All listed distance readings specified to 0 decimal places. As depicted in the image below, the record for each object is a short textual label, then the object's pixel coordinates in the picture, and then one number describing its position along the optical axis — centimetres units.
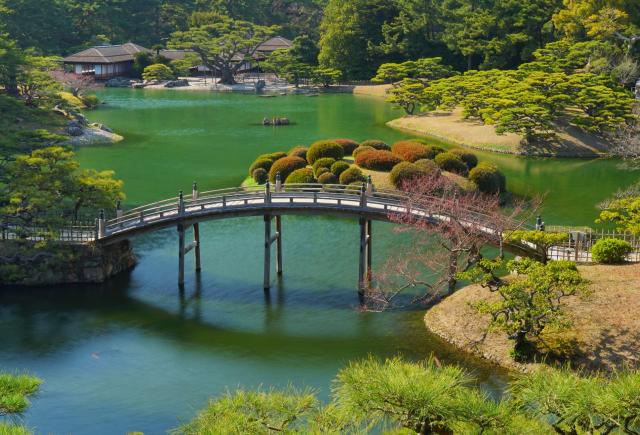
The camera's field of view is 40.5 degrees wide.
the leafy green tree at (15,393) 1545
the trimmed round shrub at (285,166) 5069
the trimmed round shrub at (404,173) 4734
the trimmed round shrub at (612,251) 3172
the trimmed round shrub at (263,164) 5288
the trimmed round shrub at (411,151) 5041
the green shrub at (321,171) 4924
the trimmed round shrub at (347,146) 5409
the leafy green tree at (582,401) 1448
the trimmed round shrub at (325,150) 5103
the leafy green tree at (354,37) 10500
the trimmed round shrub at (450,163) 5025
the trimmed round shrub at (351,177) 4794
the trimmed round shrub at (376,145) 5309
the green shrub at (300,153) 5300
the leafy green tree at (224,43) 10875
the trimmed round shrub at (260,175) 5184
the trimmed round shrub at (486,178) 4931
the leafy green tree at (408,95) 8250
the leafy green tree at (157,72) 10950
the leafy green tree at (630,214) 3103
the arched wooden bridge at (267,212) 3525
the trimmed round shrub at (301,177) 4878
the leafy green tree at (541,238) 2998
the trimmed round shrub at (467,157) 5206
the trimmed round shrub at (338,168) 4912
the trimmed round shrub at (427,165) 4784
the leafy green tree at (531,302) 2728
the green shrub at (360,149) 5166
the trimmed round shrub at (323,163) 5009
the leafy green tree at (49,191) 3644
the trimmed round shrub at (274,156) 5344
